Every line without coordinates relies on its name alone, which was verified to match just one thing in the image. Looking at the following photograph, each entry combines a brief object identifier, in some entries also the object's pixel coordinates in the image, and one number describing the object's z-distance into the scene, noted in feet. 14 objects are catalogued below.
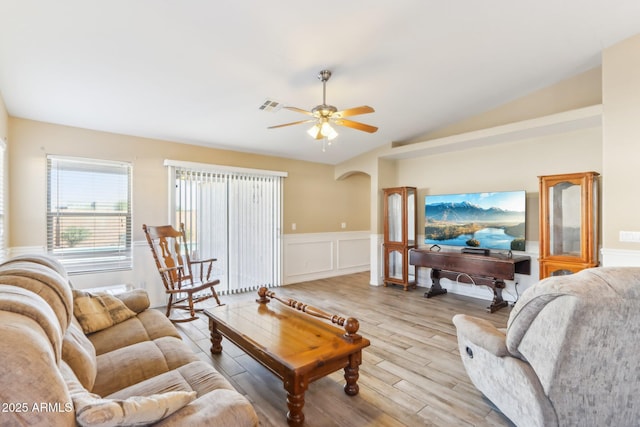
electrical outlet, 10.01
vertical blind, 15.17
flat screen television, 14.21
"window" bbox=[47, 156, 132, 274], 12.17
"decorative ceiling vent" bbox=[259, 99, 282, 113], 12.20
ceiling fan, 9.29
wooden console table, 13.36
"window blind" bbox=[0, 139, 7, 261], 10.09
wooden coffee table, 6.19
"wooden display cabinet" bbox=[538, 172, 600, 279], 11.83
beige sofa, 2.56
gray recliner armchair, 4.65
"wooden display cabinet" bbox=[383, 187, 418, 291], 17.71
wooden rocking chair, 12.44
